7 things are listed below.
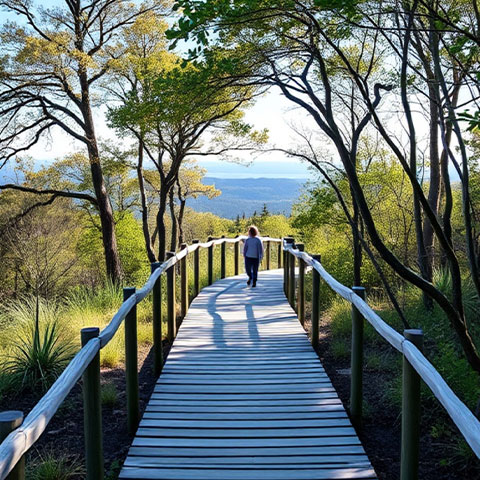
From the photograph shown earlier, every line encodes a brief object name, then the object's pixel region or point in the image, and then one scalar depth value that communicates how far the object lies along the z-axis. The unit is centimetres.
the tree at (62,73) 1728
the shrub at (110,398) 584
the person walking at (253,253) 1191
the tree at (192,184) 3297
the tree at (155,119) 1716
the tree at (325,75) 498
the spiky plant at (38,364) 650
